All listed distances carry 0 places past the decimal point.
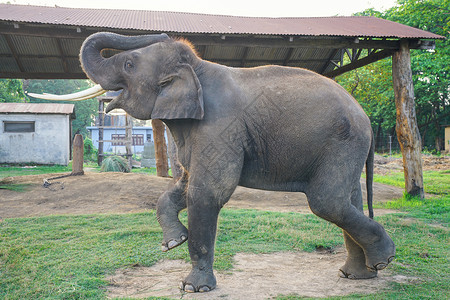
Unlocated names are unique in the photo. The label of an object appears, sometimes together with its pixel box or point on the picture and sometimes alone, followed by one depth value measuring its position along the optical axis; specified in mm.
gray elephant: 3176
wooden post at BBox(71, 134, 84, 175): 11156
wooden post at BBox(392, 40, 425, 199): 8672
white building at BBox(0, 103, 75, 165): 20422
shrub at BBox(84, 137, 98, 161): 26047
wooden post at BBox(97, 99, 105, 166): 19744
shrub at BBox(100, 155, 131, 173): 14695
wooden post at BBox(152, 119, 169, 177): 12078
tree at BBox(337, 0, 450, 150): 15133
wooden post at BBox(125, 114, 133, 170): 18145
